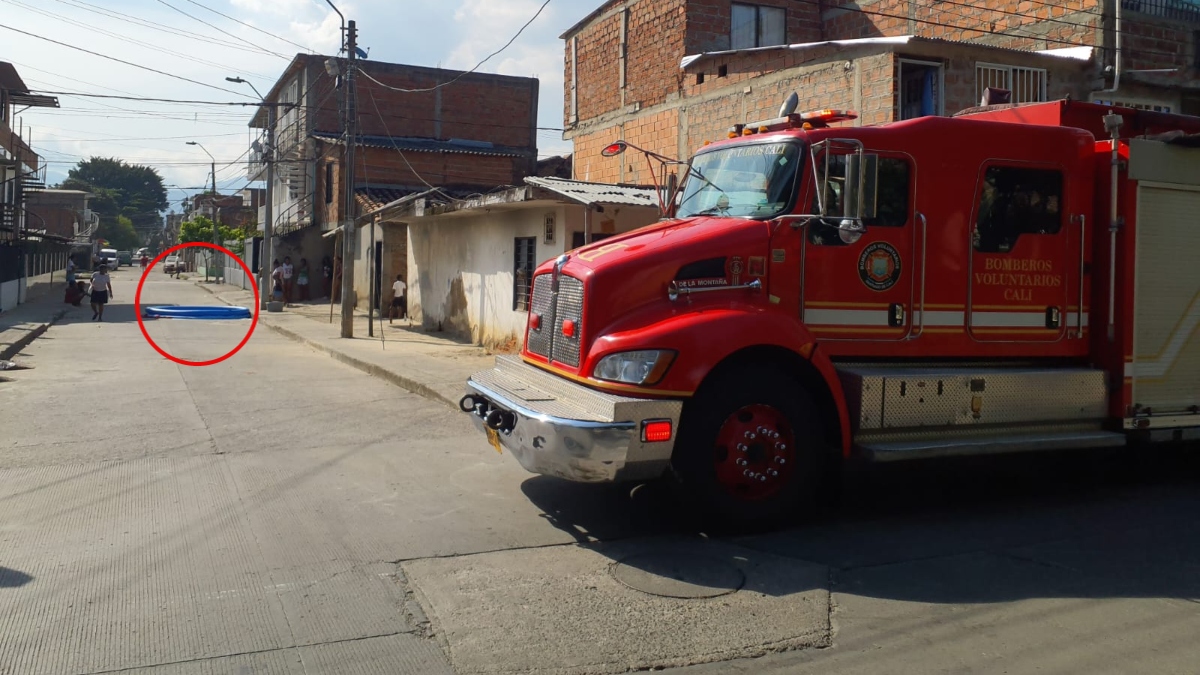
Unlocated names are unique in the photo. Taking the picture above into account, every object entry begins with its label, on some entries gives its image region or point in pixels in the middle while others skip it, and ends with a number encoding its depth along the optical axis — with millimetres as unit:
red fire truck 6316
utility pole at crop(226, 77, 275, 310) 31141
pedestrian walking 26922
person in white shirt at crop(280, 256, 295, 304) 35497
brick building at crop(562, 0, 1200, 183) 14625
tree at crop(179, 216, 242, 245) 57912
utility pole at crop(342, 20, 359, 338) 20406
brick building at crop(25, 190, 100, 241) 76081
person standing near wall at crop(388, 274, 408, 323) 25781
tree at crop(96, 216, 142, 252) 103300
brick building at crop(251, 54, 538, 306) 36750
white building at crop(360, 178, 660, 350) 14961
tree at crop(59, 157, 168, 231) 110000
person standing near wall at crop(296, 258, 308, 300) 37244
